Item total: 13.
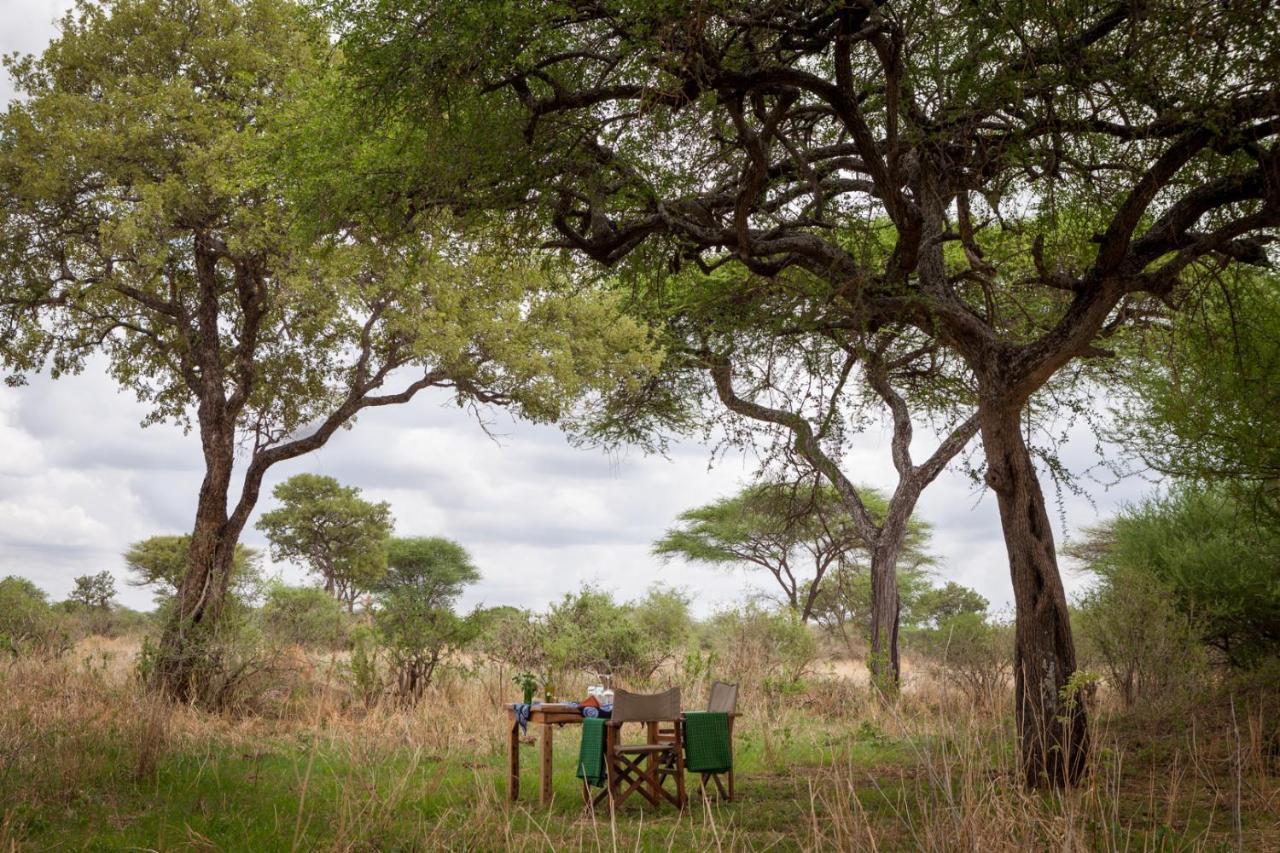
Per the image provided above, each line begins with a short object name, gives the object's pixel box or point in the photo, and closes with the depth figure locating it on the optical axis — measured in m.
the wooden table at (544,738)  7.03
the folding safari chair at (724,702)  7.23
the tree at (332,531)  24.47
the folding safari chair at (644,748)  6.86
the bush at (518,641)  13.61
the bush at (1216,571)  10.05
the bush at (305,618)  17.97
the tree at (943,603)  27.56
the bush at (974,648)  12.30
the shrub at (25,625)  11.90
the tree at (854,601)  24.14
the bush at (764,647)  13.73
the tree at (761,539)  21.14
